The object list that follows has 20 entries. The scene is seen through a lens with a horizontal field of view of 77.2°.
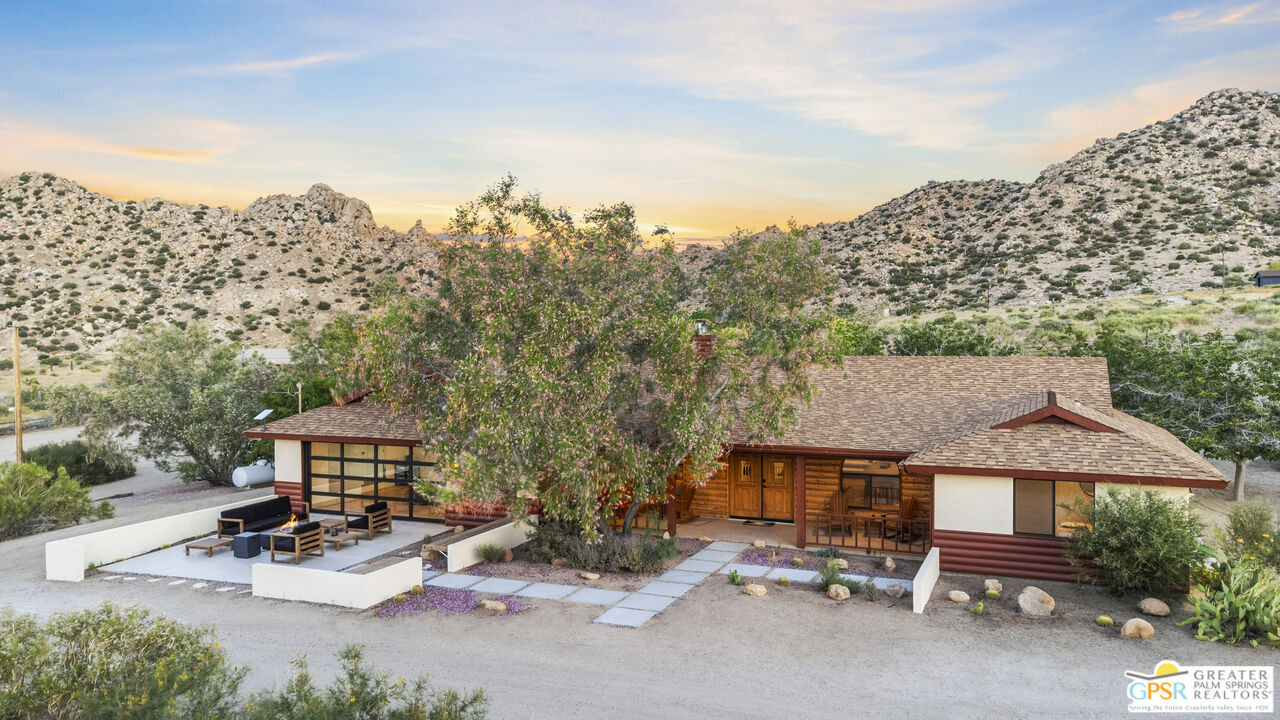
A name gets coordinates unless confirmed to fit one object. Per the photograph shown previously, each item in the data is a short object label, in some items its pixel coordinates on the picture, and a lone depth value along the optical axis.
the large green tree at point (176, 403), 25.27
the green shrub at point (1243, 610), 10.67
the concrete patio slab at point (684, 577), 14.09
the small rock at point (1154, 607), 11.70
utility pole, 24.36
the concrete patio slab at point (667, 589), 13.30
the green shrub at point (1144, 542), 12.05
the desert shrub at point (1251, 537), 12.48
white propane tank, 23.70
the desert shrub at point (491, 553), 15.30
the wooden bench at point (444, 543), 15.24
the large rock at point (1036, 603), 11.90
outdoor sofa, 16.95
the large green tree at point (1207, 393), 20.27
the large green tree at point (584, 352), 12.72
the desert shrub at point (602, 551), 14.63
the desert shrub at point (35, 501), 18.52
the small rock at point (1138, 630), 10.93
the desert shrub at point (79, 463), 28.19
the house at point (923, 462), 13.66
